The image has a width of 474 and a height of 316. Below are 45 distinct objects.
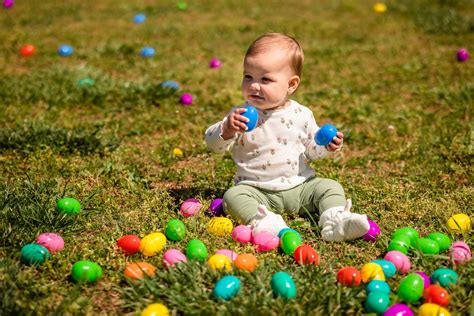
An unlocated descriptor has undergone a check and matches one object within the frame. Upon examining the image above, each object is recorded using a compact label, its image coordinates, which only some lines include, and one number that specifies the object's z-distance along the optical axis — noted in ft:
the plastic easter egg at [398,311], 8.80
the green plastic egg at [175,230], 11.10
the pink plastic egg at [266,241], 10.91
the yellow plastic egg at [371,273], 9.64
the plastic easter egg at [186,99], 18.89
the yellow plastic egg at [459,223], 11.60
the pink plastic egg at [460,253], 10.36
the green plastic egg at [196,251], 10.29
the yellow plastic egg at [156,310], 8.77
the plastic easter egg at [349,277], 9.57
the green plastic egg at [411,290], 9.27
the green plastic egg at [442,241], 10.90
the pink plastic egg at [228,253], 10.32
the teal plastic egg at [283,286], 9.14
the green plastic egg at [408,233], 11.07
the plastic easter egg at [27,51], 23.61
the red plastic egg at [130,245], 10.66
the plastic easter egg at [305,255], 10.21
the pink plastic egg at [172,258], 10.09
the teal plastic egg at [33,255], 9.95
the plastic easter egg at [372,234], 11.41
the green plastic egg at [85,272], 9.65
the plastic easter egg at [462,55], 23.20
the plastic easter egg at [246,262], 9.93
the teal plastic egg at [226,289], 9.14
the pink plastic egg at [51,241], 10.41
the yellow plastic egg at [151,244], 10.59
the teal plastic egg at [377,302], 8.98
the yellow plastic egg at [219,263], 9.89
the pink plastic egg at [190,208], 12.35
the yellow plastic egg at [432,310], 8.79
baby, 11.83
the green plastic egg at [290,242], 10.61
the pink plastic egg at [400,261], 10.20
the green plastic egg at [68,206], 11.67
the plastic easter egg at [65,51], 23.70
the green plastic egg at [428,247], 10.64
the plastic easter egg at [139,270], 9.72
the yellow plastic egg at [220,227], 11.46
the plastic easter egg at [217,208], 12.51
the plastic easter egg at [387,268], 9.94
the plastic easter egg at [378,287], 9.31
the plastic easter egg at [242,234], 11.25
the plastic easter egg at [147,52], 23.68
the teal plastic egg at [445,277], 9.59
